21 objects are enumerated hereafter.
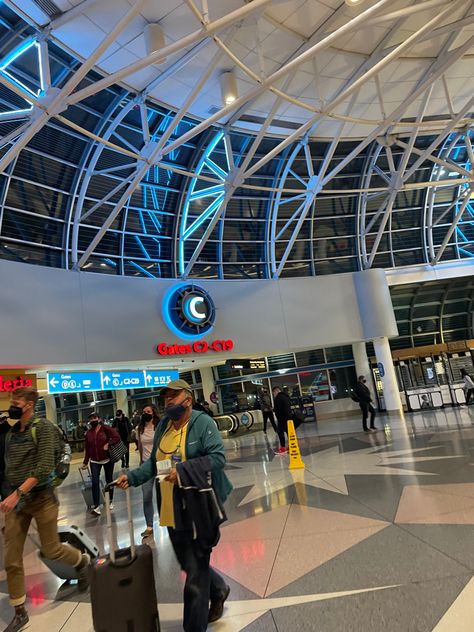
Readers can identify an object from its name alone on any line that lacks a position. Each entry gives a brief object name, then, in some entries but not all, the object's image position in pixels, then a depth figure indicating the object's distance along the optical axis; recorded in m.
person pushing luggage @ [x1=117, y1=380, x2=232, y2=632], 2.96
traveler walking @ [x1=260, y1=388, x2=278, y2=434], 17.34
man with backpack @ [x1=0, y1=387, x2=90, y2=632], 3.84
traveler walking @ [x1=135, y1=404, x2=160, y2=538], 6.13
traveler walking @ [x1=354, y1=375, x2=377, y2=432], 15.16
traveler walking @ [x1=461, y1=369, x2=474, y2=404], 19.48
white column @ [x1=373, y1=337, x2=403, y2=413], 22.34
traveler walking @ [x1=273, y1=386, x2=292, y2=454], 12.59
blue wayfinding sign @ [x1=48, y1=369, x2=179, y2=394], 16.19
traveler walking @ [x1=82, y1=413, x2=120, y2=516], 8.12
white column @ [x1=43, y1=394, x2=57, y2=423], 32.09
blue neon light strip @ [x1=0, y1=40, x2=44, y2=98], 12.84
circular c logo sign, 19.45
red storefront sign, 15.20
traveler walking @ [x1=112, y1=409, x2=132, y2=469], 15.04
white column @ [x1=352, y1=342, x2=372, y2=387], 25.94
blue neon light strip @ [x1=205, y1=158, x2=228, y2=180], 20.59
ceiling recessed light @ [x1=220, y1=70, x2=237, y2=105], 14.75
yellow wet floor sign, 9.73
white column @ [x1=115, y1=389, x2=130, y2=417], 31.50
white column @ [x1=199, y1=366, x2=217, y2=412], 28.48
